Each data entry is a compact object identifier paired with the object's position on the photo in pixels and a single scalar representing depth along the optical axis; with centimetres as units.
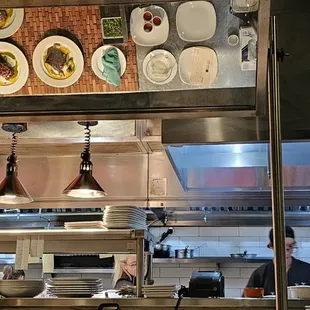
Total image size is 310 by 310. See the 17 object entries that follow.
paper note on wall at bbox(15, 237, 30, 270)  340
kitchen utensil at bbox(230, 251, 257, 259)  609
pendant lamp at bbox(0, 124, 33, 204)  375
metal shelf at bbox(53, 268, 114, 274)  635
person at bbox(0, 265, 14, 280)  511
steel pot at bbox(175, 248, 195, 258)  616
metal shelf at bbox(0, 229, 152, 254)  334
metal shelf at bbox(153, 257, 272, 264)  605
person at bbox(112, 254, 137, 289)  591
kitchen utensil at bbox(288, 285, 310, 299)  299
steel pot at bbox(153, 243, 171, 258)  613
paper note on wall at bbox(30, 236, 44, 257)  343
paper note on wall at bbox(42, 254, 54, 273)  576
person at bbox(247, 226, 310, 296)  473
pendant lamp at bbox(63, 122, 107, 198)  372
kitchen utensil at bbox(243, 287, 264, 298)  323
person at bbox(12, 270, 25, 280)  521
